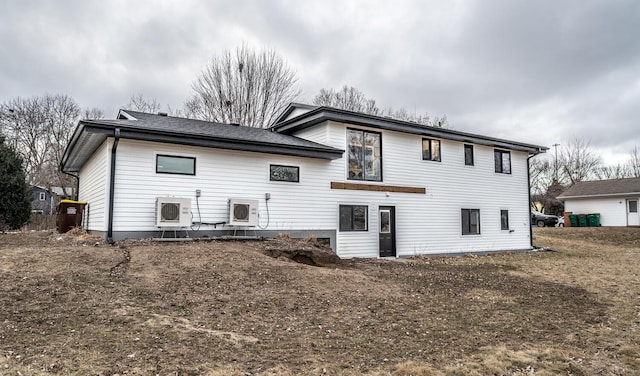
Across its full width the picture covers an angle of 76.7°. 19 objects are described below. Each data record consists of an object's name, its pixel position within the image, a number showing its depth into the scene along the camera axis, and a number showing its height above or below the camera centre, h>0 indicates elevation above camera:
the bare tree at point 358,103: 32.38 +9.54
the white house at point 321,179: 9.87 +1.27
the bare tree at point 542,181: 43.25 +4.46
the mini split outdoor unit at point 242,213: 10.55 +0.20
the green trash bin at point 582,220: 29.16 +0.07
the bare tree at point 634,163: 42.75 +6.21
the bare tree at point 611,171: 44.44 +5.52
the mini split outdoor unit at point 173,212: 9.58 +0.21
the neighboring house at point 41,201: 35.54 +1.84
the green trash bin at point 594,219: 28.84 +0.14
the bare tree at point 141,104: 27.84 +8.09
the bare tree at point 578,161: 43.72 +6.46
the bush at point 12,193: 16.86 +1.17
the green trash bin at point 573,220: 29.52 +0.07
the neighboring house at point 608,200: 27.53 +1.53
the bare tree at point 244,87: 26.11 +8.71
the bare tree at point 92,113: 29.61 +7.91
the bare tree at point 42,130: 27.31 +6.22
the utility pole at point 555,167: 44.47 +5.94
